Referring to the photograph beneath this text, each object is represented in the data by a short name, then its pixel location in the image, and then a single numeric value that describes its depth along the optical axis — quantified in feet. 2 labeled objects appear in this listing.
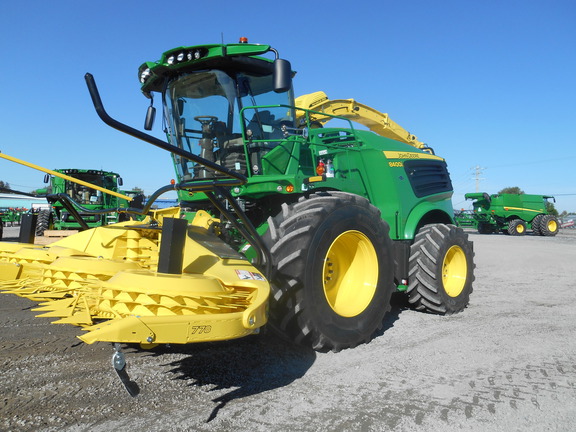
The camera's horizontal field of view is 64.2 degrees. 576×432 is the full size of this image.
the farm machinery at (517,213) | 81.92
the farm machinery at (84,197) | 49.52
